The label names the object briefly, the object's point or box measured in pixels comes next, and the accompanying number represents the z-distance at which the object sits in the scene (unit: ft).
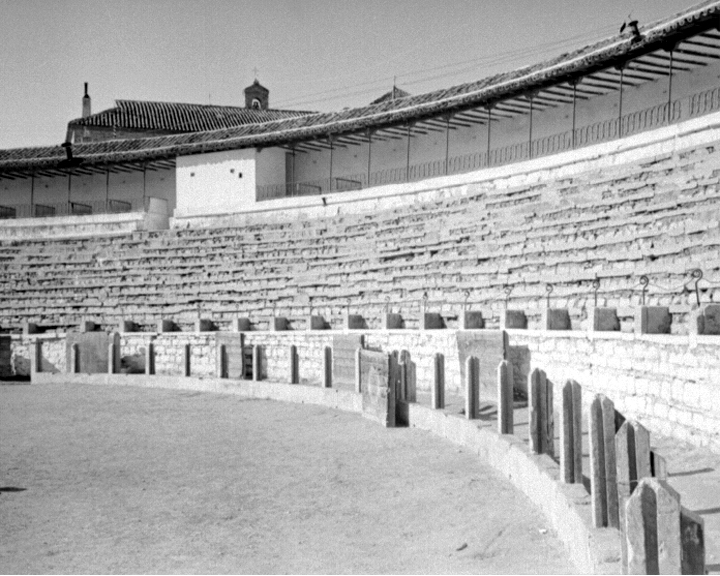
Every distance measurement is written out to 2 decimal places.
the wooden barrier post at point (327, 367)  59.93
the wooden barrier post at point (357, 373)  54.61
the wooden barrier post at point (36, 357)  84.89
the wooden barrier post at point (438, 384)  43.96
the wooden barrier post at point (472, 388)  38.55
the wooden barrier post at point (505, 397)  33.55
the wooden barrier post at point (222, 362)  71.92
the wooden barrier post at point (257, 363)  67.90
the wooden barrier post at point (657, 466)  18.93
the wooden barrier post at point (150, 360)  77.36
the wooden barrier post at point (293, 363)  64.18
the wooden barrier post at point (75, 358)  81.82
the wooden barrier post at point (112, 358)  79.05
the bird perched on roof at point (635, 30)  64.08
